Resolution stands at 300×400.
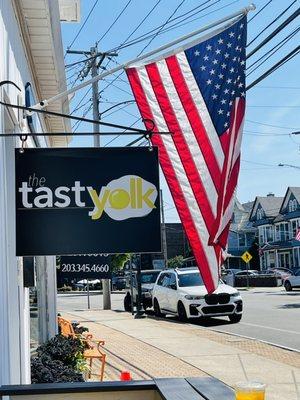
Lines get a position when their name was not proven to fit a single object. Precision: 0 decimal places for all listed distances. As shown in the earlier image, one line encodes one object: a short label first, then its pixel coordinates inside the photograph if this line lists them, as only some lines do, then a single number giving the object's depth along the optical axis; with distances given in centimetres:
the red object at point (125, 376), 549
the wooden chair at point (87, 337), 847
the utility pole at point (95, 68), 2391
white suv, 1880
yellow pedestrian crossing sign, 4534
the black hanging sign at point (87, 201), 392
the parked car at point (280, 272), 4842
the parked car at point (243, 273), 5569
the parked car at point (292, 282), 3694
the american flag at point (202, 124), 453
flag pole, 466
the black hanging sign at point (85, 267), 1112
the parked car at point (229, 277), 4980
